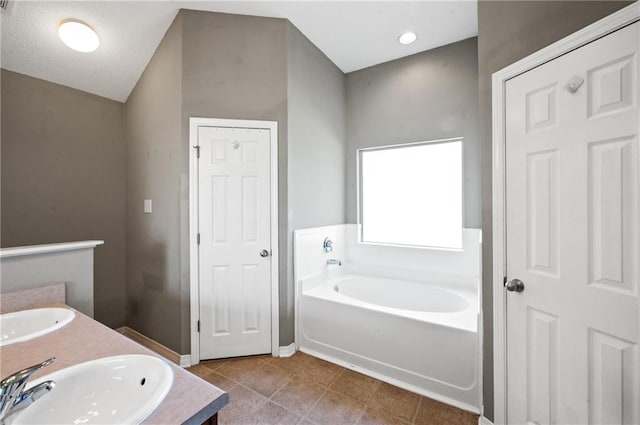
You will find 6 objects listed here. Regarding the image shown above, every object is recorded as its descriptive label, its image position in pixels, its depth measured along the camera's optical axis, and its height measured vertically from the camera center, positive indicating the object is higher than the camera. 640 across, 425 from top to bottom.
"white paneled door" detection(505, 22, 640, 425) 1.02 -0.12
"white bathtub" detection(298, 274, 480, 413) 1.72 -0.94
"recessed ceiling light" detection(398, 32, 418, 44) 2.46 +1.68
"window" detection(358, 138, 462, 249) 2.66 +0.19
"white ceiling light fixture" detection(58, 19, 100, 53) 1.97 +1.39
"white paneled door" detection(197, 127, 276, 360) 2.17 -0.24
